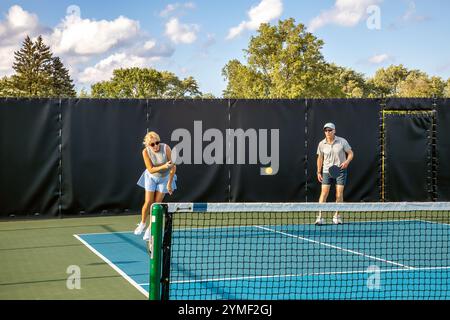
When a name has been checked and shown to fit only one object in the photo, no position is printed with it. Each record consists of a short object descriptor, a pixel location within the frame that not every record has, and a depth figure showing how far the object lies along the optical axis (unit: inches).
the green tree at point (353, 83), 3213.6
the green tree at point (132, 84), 3216.0
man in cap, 448.8
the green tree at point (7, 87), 3002.0
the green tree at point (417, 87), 2566.4
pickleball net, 204.4
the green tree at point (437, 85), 2650.1
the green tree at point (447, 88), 3031.5
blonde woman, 356.5
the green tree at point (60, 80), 3161.9
